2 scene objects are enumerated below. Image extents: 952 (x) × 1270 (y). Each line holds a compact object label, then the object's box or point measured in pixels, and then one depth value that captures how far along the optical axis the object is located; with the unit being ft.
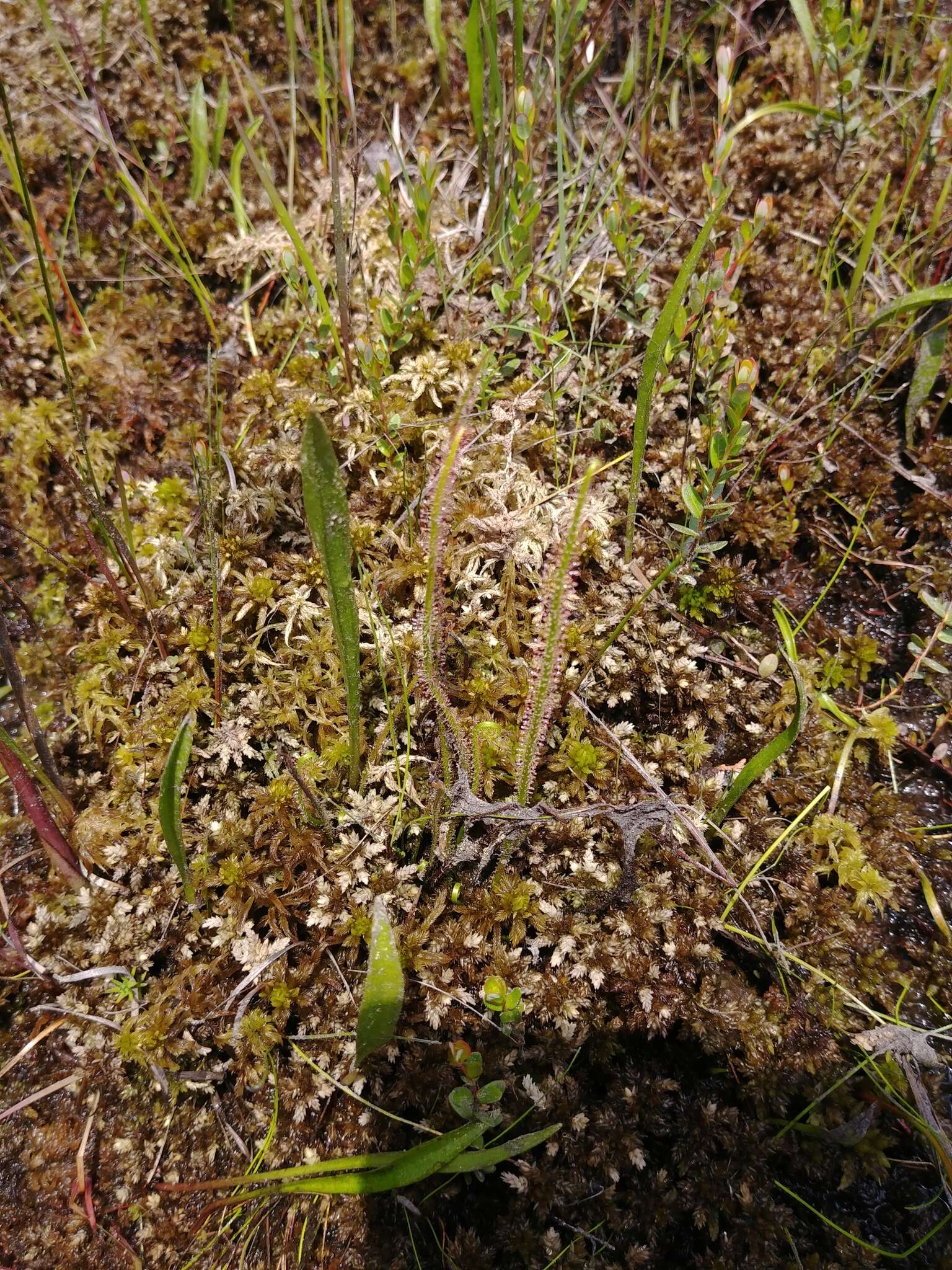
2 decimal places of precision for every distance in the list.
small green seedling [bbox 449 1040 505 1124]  0.63
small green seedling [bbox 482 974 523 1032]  0.66
